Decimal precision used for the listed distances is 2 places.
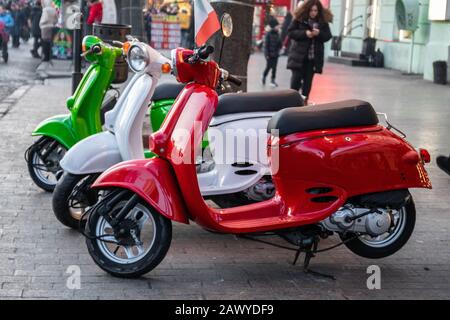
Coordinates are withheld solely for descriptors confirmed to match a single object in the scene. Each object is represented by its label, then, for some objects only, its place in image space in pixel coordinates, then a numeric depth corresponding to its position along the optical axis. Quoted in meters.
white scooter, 5.94
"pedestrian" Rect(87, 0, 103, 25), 17.67
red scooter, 4.97
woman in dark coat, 11.38
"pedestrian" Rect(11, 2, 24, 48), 29.77
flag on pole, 5.41
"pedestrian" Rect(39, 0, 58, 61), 20.48
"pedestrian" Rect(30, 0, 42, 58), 23.66
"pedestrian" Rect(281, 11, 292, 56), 28.92
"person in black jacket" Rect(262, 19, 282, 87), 18.38
